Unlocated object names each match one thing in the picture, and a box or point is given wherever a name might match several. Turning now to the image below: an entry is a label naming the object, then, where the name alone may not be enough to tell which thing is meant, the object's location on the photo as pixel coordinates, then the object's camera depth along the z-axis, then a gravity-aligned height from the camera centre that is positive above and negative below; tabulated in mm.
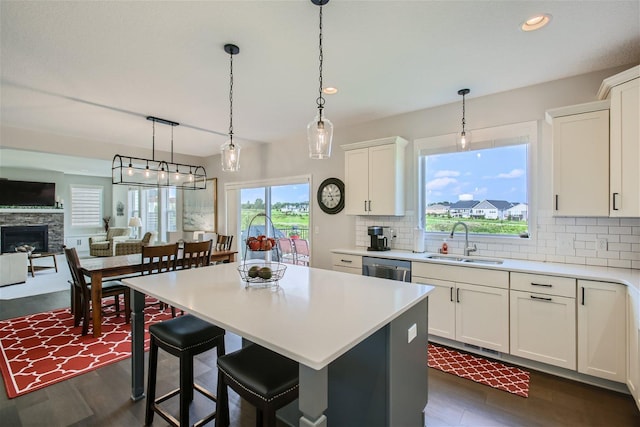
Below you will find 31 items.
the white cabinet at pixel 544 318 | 2436 -877
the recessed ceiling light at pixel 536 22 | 1975 +1303
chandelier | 4051 +537
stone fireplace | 8102 -469
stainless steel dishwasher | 2385 -484
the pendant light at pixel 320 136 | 2037 +532
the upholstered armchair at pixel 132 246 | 7730 -854
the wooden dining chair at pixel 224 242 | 5406 -539
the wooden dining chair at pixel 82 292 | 3309 -940
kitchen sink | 3098 -490
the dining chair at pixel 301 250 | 5519 -688
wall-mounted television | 8086 +537
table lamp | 8766 -300
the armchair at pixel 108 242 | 8234 -821
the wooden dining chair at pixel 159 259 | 3510 -562
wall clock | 4492 +277
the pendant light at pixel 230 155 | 2713 +525
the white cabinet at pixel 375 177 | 3713 +477
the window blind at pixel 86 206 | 9719 +222
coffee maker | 3836 -322
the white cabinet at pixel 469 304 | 2738 -869
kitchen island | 1131 -490
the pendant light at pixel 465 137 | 3055 +783
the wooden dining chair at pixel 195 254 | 3857 -555
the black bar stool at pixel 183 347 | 1779 -841
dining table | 3271 -650
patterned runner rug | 2430 -1381
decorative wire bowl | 2008 -408
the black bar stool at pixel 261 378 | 1320 -767
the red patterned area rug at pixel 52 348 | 2533 -1372
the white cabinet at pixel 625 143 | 2193 +547
